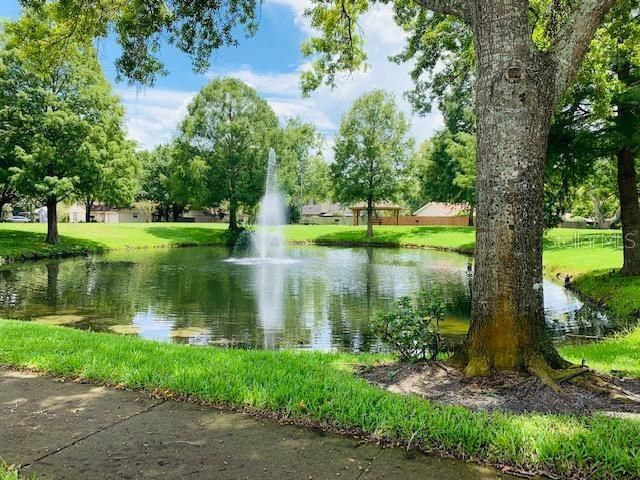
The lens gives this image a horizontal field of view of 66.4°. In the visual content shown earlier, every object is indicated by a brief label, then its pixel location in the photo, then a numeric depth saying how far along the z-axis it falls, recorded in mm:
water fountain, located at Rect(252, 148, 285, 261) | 35575
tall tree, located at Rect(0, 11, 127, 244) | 24859
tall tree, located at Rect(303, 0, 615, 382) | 4430
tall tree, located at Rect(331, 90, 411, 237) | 41219
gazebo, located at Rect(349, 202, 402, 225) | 59506
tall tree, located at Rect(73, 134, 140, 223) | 26469
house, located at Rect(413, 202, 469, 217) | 63894
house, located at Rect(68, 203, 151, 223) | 72438
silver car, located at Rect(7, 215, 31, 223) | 65812
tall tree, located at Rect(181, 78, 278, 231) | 39094
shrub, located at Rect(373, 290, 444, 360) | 5184
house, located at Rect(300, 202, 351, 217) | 81812
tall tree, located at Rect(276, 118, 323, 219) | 41750
